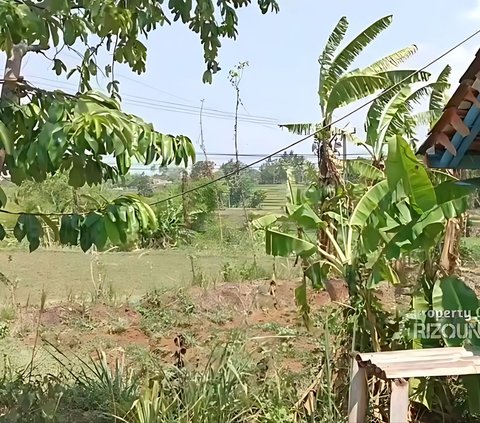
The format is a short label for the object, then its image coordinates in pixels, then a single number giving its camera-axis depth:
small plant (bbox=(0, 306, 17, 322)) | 7.21
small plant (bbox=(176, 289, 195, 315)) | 7.72
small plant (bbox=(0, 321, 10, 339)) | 6.73
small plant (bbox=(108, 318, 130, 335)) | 7.11
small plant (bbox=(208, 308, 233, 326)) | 7.46
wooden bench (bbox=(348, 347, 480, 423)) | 3.14
